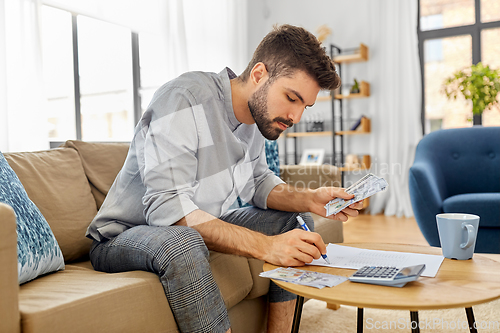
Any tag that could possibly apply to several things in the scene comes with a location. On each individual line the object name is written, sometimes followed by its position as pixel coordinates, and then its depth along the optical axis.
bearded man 0.94
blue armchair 2.14
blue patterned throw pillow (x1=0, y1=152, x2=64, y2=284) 0.98
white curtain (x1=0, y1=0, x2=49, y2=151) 2.20
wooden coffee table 0.69
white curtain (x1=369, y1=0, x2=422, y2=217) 4.26
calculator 0.77
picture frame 4.64
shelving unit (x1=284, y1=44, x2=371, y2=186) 4.30
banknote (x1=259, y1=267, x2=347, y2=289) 0.79
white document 0.92
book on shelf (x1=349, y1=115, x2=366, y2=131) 4.36
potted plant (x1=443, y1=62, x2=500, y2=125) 3.65
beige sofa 0.74
